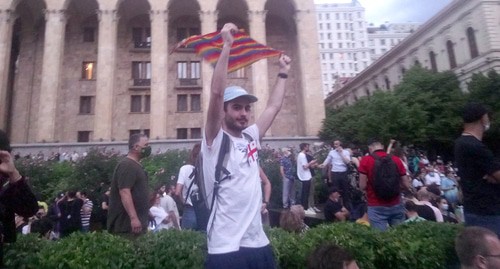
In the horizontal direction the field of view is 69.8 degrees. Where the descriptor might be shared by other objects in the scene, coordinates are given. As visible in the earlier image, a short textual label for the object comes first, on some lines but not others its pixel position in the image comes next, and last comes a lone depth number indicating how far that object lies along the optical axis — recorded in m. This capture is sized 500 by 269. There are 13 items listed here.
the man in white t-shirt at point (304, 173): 11.28
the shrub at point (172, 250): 3.91
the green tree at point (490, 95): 25.53
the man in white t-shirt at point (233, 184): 2.51
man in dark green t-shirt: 4.86
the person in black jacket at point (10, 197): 3.22
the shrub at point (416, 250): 4.78
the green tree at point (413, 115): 27.86
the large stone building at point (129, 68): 28.84
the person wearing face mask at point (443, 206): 10.91
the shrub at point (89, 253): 3.80
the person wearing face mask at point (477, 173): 3.82
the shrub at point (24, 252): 3.78
